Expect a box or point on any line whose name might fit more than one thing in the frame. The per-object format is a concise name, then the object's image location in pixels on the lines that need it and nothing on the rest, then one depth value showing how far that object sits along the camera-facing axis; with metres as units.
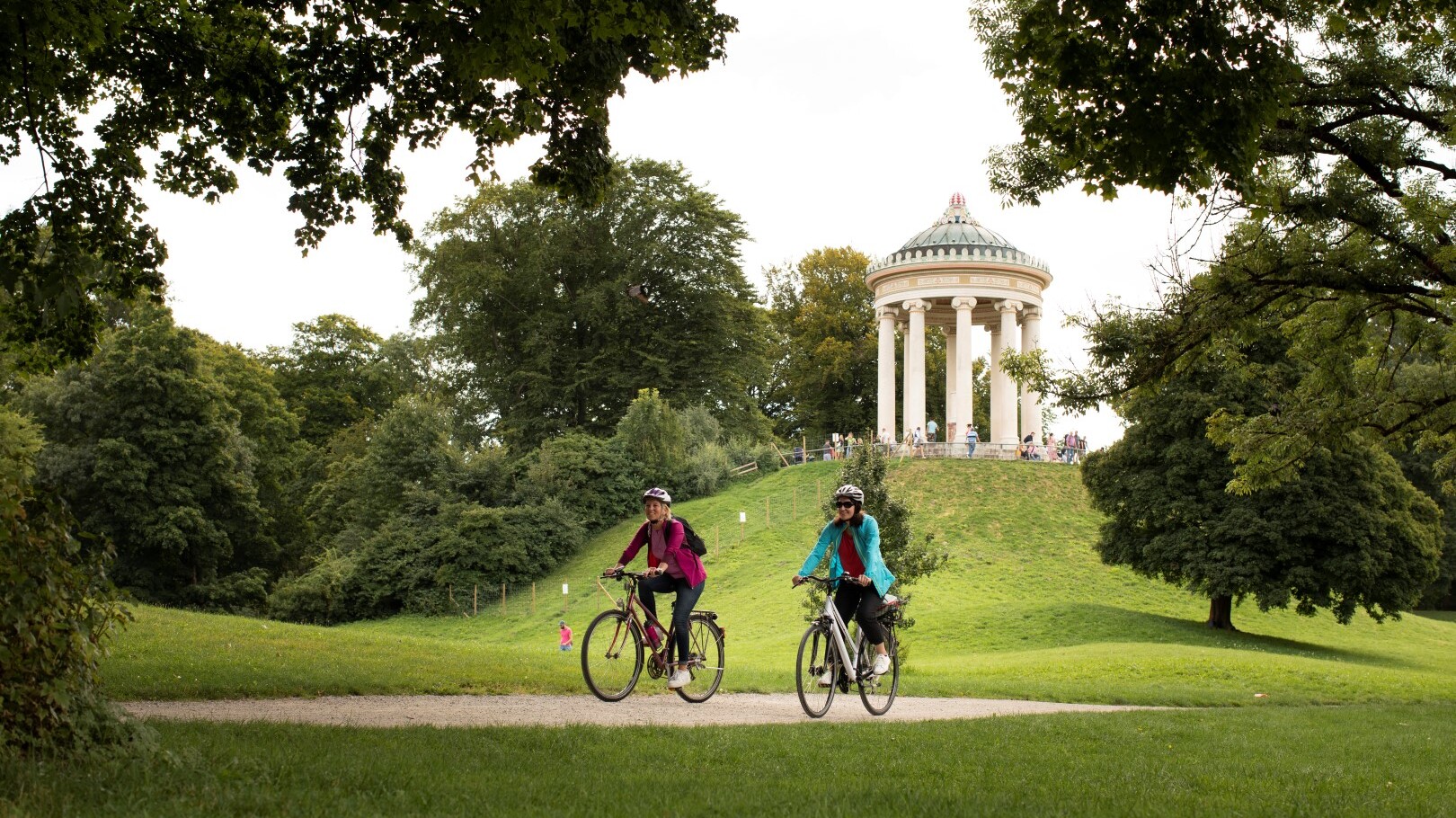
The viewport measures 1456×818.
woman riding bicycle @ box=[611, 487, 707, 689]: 10.83
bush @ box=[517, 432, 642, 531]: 43.66
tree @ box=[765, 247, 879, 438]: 64.69
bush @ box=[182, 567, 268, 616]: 39.19
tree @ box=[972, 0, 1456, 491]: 7.95
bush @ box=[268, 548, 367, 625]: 38.22
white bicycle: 10.23
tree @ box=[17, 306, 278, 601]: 37.38
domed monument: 50.00
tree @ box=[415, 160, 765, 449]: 52.84
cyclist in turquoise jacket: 10.38
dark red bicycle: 10.84
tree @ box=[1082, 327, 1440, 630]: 28.34
